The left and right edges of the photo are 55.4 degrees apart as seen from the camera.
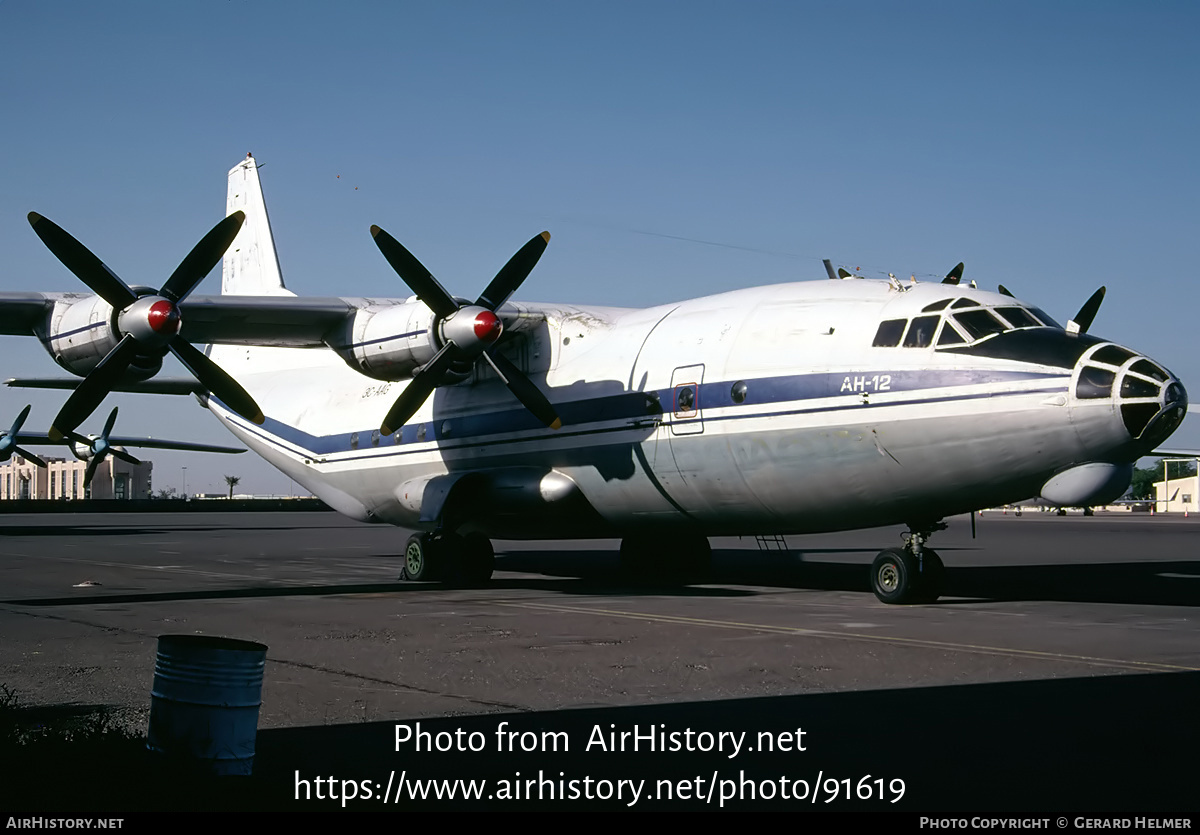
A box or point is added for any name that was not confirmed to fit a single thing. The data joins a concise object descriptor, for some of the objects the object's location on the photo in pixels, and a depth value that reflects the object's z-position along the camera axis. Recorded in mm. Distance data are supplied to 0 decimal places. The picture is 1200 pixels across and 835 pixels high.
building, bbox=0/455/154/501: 161250
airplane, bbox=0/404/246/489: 55188
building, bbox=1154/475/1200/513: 121125
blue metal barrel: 5598
